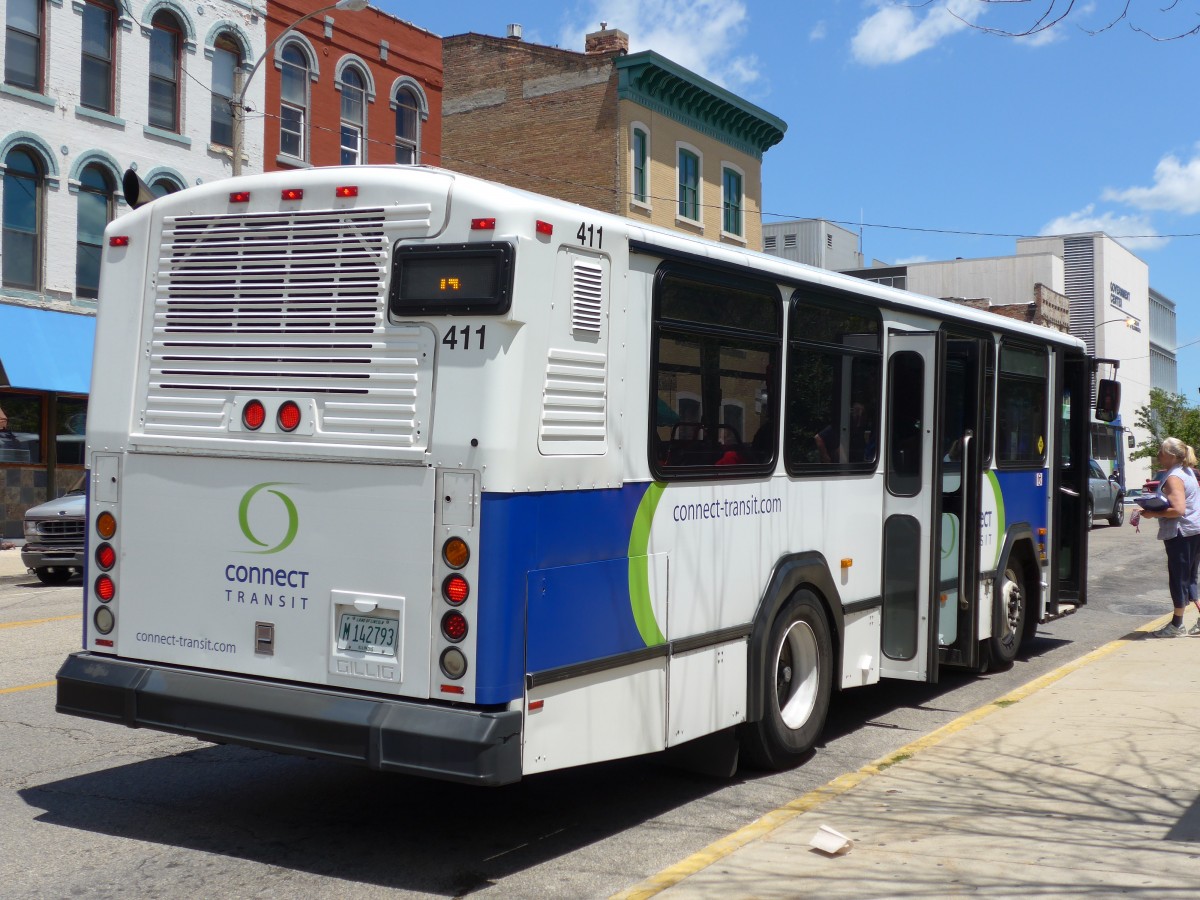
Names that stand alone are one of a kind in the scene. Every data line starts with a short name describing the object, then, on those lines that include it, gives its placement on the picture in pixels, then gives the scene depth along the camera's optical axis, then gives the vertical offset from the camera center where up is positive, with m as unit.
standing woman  11.80 -0.44
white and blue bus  5.40 -0.10
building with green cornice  34.50 +8.96
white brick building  22.67 +5.08
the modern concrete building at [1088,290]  87.50 +12.39
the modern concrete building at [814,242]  78.94 +13.35
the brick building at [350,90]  27.03 +7.76
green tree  73.14 +2.93
